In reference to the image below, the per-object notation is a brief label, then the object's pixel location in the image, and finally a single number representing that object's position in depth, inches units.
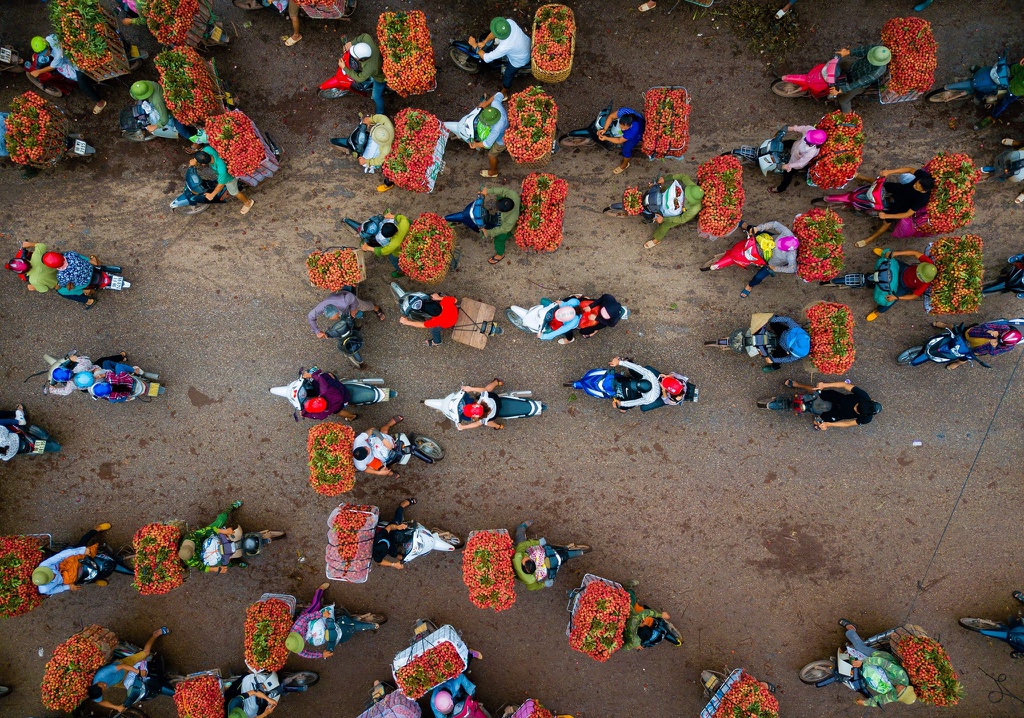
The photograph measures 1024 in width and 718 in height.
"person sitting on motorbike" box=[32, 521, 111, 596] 334.1
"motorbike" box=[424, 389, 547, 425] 337.7
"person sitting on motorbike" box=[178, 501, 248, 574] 335.6
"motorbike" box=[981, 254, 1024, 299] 335.0
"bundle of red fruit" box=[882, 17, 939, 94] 325.1
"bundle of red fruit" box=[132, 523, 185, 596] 335.6
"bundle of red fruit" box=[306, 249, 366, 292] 332.2
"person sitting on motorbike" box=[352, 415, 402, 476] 332.5
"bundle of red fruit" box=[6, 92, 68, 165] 337.1
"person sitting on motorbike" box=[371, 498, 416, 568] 344.2
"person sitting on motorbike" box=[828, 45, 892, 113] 316.5
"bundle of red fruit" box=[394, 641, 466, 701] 334.0
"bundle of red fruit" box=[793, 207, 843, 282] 323.9
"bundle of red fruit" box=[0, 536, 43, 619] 335.0
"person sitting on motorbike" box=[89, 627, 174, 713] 342.3
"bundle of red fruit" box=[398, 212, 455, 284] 328.2
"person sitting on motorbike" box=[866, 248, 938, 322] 329.1
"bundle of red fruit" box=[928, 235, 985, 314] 314.2
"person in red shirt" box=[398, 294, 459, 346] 329.9
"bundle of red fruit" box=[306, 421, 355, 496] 330.0
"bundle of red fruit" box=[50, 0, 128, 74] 327.6
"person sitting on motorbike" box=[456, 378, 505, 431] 331.0
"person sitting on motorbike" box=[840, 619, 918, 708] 325.7
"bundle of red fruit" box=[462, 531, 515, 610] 328.2
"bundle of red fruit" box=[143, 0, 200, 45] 329.7
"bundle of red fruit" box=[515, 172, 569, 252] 331.6
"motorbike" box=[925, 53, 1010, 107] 338.0
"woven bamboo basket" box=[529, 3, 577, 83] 337.7
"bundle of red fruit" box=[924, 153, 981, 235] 315.6
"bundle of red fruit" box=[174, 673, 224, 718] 338.6
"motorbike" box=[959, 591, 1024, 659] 344.2
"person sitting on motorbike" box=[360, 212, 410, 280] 324.5
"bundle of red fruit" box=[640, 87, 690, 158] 329.4
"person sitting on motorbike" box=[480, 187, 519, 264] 323.3
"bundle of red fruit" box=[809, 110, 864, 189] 317.4
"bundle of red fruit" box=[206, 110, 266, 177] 330.0
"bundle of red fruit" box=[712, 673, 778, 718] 333.1
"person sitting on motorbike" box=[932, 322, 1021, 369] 314.0
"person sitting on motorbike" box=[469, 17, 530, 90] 315.9
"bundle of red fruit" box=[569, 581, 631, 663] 326.3
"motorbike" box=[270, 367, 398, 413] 329.7
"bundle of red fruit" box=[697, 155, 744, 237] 329.4
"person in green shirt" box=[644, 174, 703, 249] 326.3
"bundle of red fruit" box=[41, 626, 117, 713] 333.7
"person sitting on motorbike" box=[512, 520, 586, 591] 325.4
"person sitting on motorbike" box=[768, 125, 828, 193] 316.8
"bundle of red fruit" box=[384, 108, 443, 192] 332.5
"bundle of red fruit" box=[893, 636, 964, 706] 319.3
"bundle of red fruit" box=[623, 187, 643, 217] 344.2
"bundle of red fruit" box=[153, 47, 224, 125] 329.1
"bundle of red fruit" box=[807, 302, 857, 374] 323.0
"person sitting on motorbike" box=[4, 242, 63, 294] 333.1
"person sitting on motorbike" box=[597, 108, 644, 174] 332.2
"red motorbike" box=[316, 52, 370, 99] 344.2
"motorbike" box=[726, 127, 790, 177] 342.3
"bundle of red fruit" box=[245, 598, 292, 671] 333.7
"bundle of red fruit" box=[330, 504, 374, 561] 332.8
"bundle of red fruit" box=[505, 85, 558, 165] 329.4
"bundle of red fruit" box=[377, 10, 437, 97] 329.4
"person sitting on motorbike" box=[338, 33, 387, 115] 320.8
